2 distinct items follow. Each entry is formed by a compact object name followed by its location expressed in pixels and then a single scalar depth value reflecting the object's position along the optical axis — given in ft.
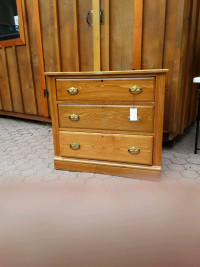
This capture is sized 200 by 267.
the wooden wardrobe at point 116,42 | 6.65
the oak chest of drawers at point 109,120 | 5.05
